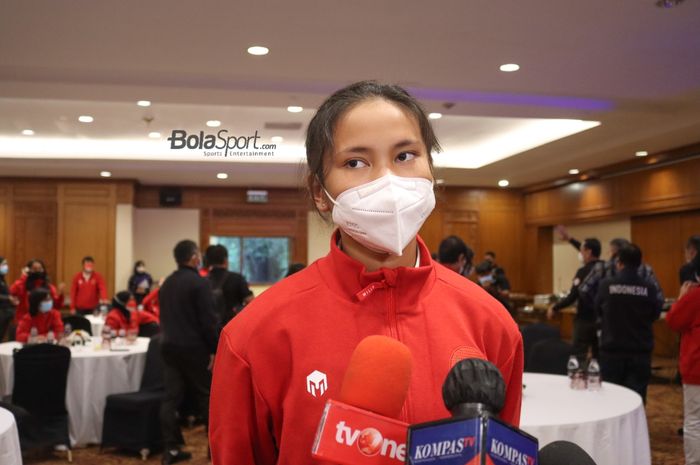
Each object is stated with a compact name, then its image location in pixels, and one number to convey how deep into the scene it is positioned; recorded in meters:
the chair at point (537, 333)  6.07
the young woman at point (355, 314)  1.09
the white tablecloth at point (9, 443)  3.15
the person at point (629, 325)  5.64
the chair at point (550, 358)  5.18
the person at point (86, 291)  11.55
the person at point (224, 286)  6.78
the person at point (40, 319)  6.46
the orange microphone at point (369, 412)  0.81
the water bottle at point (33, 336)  6.42
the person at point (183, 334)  5.37
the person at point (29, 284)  9.39
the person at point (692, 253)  5.22
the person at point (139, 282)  10.30
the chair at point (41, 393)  5.30
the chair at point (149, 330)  7.51
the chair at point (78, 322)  7.70
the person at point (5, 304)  10.03
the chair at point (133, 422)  5.80
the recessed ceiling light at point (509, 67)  6.16
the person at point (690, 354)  4.99
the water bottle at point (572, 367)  4.26
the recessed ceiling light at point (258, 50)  5.62
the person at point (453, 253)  4.60
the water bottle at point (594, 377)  4.18
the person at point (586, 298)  7.16
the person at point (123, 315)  7.09
